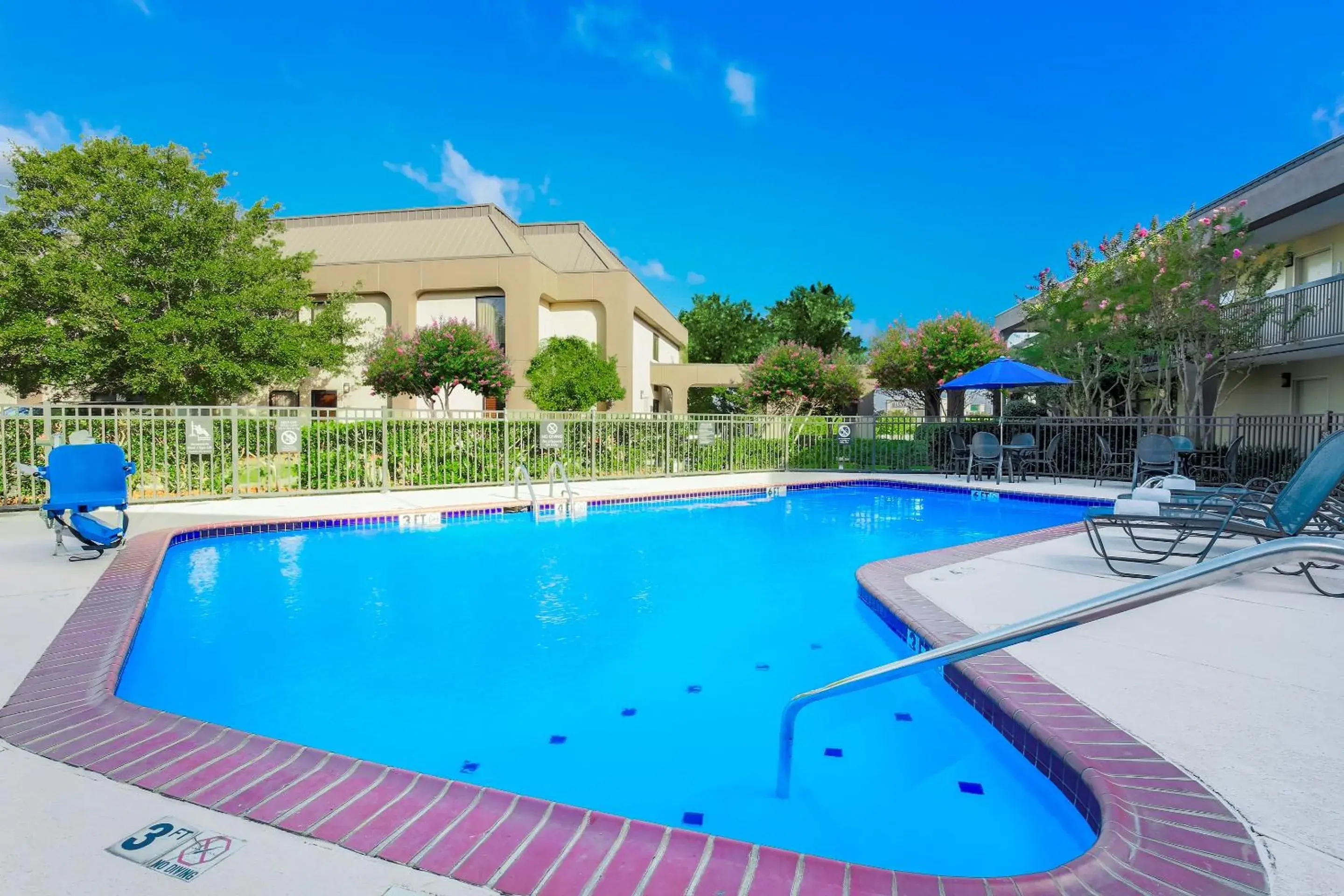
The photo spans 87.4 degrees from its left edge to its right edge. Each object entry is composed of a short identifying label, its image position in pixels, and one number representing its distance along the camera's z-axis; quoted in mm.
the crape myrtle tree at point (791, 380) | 21734
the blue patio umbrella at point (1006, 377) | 12891
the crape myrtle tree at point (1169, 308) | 13539
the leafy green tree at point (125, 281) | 18844
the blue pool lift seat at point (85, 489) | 5902
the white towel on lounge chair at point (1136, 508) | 5797
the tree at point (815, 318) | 51625
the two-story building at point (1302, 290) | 13000
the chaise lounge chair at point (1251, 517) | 4656
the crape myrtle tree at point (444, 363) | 21297
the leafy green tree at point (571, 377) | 22250
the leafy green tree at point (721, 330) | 55969
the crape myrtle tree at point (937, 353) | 20250
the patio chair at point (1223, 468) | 11281
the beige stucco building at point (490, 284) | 27875
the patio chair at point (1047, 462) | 14117
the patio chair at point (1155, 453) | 11438
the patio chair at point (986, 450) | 13602
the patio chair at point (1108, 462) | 13055
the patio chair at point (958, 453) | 15406
